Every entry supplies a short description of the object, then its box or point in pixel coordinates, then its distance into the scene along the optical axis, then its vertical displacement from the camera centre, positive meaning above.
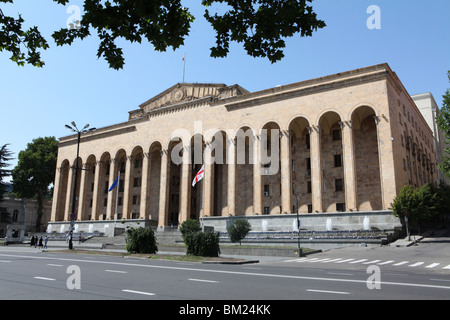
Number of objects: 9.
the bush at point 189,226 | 33.85 -0.21
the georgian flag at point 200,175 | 35.40 +4.82
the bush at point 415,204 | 29.05 +1.76
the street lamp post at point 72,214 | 29.86 +0.73
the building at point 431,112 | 66.25 +21.38
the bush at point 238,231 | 30.52 -0.58
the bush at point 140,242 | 24.16 -1.25
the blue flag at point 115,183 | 43.78 +4.84
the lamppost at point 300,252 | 24.38 -1.87
